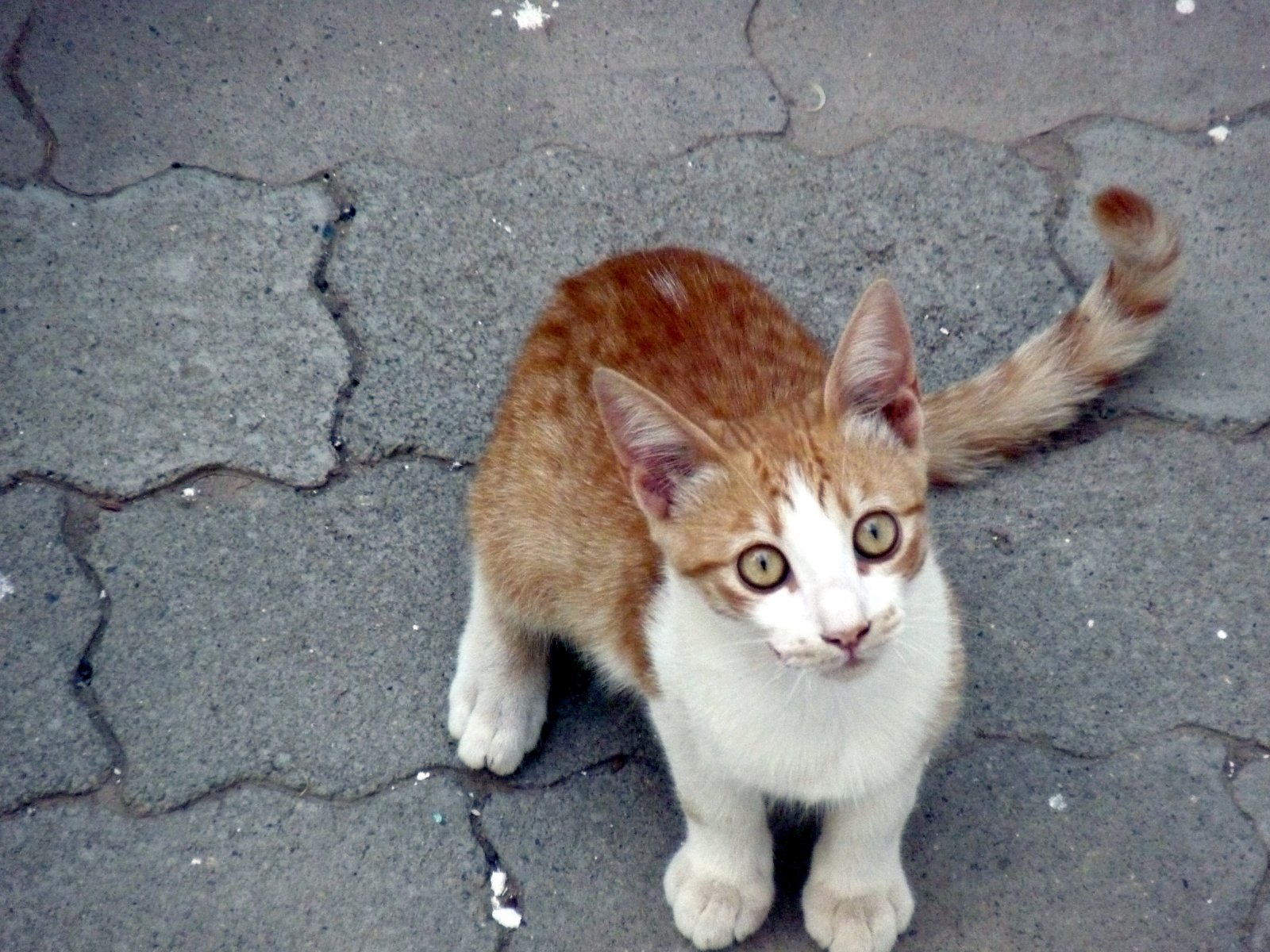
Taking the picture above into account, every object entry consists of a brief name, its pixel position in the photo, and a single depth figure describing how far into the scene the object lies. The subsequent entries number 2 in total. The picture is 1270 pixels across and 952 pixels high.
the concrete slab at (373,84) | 3.14
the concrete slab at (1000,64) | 3.19
